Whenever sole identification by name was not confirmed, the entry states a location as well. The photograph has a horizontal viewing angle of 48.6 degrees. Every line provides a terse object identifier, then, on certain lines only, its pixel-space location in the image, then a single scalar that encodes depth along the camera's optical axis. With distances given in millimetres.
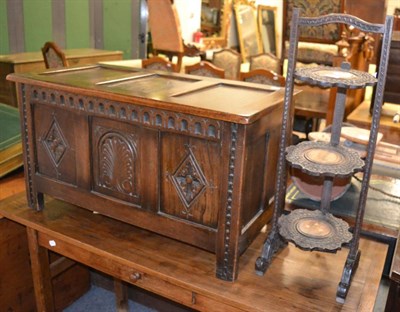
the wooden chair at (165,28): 4379
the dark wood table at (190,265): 1090
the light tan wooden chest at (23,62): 3441
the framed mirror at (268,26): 7011
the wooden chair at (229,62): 3979
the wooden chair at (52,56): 3232
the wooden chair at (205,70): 3085
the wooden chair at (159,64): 3465
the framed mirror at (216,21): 6316
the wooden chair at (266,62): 3699
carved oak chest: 1065
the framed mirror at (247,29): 6645
